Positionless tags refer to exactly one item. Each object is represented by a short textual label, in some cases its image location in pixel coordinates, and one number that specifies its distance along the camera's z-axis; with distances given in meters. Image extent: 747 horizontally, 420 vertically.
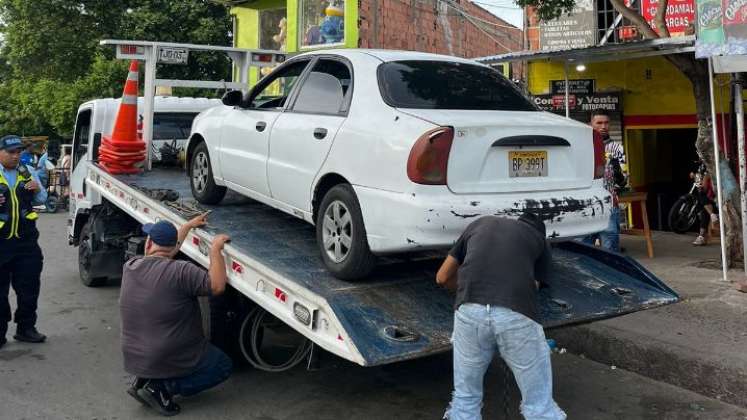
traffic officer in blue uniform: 6.11
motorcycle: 10.95
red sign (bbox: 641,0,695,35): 11.11
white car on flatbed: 3.86
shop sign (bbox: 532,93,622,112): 11.45
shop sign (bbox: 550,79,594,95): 11.72
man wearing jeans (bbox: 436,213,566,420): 3.39
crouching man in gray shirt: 4.45
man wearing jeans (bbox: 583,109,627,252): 7.54
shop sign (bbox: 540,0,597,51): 12.21
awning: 7.89
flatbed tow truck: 3.70
